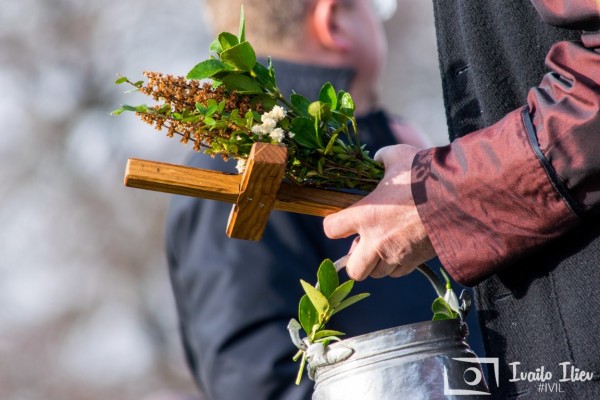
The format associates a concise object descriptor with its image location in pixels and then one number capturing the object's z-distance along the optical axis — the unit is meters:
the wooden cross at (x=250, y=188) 4.04
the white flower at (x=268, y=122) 4.14
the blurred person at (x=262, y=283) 6.18
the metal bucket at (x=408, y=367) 3.91
